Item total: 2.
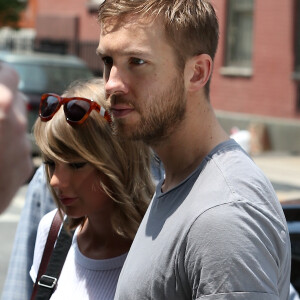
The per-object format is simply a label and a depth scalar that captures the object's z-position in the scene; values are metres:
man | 4.19
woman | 6.07
